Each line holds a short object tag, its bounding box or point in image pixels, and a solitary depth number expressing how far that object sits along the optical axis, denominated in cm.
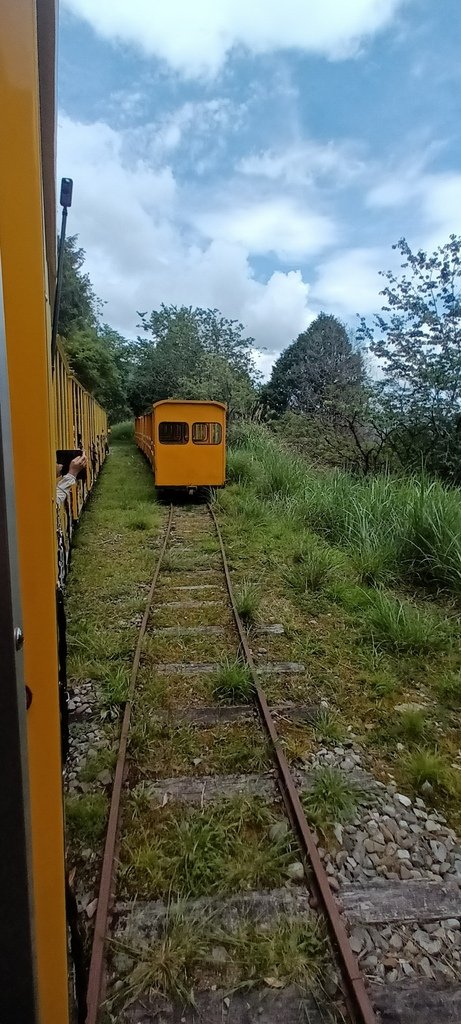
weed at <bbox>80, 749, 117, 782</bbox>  289
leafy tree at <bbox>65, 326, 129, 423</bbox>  2419
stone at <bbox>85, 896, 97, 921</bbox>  208
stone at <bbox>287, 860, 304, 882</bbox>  228
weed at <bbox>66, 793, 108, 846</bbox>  247
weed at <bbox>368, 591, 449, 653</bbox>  443
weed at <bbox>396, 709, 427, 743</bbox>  332
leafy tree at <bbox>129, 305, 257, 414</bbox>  2100
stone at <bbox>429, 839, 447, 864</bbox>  241
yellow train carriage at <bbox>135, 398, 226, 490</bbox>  1110
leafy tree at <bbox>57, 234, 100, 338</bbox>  2381
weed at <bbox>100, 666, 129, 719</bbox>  351
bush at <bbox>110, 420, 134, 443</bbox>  3725
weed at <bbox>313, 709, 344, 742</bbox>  329
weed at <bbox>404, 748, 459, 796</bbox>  286
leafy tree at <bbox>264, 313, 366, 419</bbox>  1266
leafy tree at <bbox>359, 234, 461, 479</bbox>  938
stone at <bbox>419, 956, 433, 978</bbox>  191
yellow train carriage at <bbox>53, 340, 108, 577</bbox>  574
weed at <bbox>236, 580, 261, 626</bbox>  507
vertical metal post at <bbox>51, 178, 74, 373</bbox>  141
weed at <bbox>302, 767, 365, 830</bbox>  260
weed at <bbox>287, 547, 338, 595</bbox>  591
